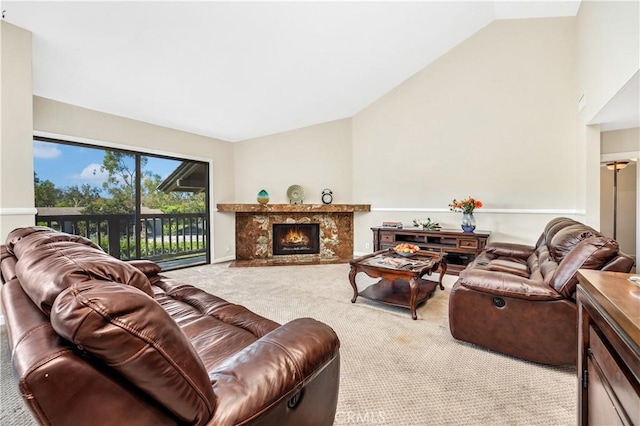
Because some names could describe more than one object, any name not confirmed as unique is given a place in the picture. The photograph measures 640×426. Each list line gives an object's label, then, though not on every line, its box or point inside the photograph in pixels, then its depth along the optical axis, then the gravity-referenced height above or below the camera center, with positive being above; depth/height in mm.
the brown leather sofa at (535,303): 1725 -664
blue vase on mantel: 5383 +250
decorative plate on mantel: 5582 +335
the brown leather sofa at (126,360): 575 -362
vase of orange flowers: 4141 -38
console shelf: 4066 -519
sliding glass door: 3488 +165
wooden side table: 637 -396
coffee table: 2676 -657
